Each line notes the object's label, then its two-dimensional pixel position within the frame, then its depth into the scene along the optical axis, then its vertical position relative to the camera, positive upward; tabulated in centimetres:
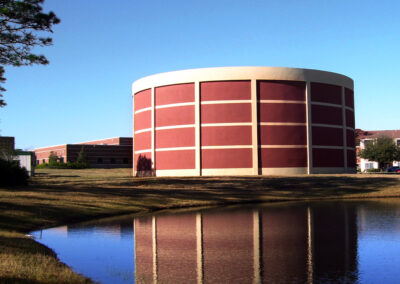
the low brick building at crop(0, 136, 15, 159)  5388 +201
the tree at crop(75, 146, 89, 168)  10644 +163
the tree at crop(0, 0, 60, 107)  2538 +775
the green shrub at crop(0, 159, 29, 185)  3716 -54
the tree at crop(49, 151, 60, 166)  10634 +188
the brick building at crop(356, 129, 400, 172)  11024 +619
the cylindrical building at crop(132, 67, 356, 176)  5244 +478
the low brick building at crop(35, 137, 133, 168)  11494 +330
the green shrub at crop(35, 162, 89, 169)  10360 +36
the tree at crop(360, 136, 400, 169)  8861 +242
